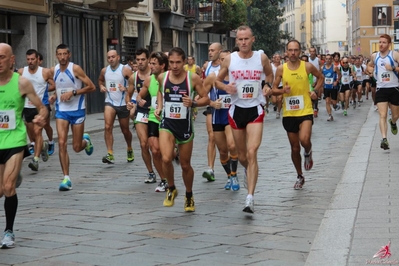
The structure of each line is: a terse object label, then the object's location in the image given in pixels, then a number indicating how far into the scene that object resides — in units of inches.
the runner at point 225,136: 432.5
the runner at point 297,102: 426.0
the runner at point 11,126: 299.4
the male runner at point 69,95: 478.0
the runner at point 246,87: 370.3
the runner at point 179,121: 363.3
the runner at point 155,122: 426.3
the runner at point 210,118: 466.0
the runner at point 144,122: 469.4
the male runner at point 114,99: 567.2
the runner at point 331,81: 1022.4
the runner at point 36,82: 571.5
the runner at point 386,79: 567.8
